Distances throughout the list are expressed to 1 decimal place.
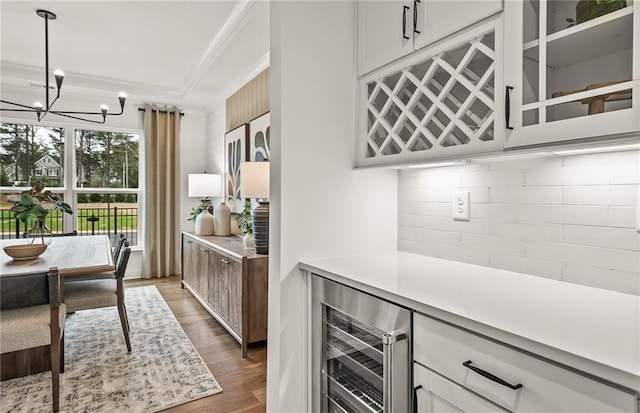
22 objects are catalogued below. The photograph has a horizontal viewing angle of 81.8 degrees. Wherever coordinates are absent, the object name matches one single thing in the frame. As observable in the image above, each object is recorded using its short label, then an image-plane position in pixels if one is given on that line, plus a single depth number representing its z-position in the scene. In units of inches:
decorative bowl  98.8
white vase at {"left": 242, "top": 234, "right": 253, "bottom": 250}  123.5
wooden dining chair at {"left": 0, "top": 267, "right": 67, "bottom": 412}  77.3
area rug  82.4
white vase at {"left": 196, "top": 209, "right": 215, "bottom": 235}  166.4
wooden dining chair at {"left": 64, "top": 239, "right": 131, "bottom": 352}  106.0
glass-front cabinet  37.2
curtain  207.2
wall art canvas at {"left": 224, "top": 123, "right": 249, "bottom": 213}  165.8
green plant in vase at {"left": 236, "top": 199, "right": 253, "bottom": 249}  123.7
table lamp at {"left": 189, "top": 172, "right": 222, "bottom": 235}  190.5
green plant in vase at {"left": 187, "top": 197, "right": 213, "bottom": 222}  178.5
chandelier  109.5
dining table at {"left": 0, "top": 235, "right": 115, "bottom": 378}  89.8
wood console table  108.2
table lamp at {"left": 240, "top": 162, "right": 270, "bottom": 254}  112.0
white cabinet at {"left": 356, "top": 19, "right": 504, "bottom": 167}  48.4
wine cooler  45.6
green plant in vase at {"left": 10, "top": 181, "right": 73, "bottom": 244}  97.1
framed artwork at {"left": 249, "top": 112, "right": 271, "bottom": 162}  144.9
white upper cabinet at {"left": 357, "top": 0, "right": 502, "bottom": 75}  50.4
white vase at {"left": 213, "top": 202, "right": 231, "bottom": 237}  166.1
